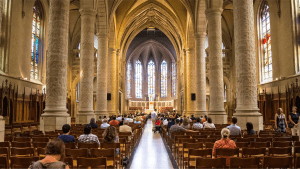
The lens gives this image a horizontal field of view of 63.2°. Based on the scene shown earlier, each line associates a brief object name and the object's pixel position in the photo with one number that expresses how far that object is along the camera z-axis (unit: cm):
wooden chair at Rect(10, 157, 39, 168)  408
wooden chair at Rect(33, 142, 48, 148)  611
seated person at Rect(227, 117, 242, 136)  803
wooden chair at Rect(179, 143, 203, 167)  578
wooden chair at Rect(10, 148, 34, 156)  513
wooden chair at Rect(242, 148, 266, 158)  505
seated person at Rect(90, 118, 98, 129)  1146
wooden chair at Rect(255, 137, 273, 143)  662
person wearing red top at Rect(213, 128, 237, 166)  529
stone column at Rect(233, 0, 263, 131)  1047
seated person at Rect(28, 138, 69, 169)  286
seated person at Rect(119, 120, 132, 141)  1001
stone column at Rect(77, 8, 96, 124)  1619
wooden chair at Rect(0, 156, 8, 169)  438
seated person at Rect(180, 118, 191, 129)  1077
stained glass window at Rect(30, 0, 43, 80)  2344
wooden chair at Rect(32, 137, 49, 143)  684
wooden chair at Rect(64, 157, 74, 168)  411
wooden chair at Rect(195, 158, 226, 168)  406
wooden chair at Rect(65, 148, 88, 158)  496
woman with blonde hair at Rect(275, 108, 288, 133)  950
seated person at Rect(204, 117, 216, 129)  1115
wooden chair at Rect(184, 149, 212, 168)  498
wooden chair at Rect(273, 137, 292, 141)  682
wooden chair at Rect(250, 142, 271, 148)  578
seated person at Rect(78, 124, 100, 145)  615
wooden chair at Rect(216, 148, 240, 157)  488
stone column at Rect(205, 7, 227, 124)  1587
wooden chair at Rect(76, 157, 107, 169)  413
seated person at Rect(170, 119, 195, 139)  986
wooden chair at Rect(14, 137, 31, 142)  693
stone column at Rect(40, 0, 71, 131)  1087
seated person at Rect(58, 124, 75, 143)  597
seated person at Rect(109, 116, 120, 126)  1345
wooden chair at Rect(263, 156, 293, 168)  415
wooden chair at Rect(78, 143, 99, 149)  575
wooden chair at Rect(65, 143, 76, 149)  570
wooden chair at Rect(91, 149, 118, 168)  502
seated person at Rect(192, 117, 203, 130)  1109
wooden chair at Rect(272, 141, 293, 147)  595
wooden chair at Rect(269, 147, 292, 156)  515
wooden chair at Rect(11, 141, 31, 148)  597
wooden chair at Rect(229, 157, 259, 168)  407
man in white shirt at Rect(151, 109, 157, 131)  2677
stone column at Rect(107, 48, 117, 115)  2809
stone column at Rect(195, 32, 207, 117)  2228
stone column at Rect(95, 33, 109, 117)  2136
